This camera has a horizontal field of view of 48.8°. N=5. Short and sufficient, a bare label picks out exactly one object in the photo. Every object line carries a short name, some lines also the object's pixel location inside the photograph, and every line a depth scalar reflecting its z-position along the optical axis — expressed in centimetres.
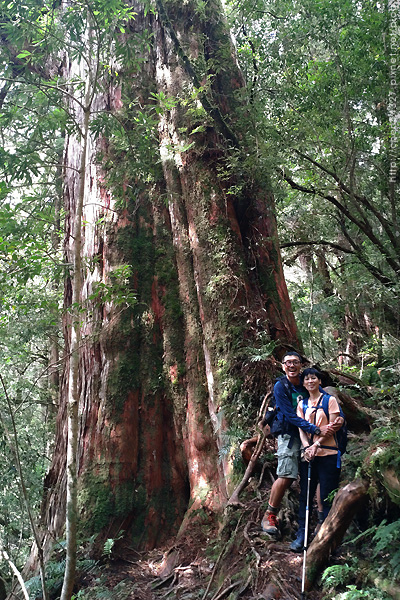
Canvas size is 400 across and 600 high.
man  389
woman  379
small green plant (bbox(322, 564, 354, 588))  303
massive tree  530
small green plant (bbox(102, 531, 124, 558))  498
